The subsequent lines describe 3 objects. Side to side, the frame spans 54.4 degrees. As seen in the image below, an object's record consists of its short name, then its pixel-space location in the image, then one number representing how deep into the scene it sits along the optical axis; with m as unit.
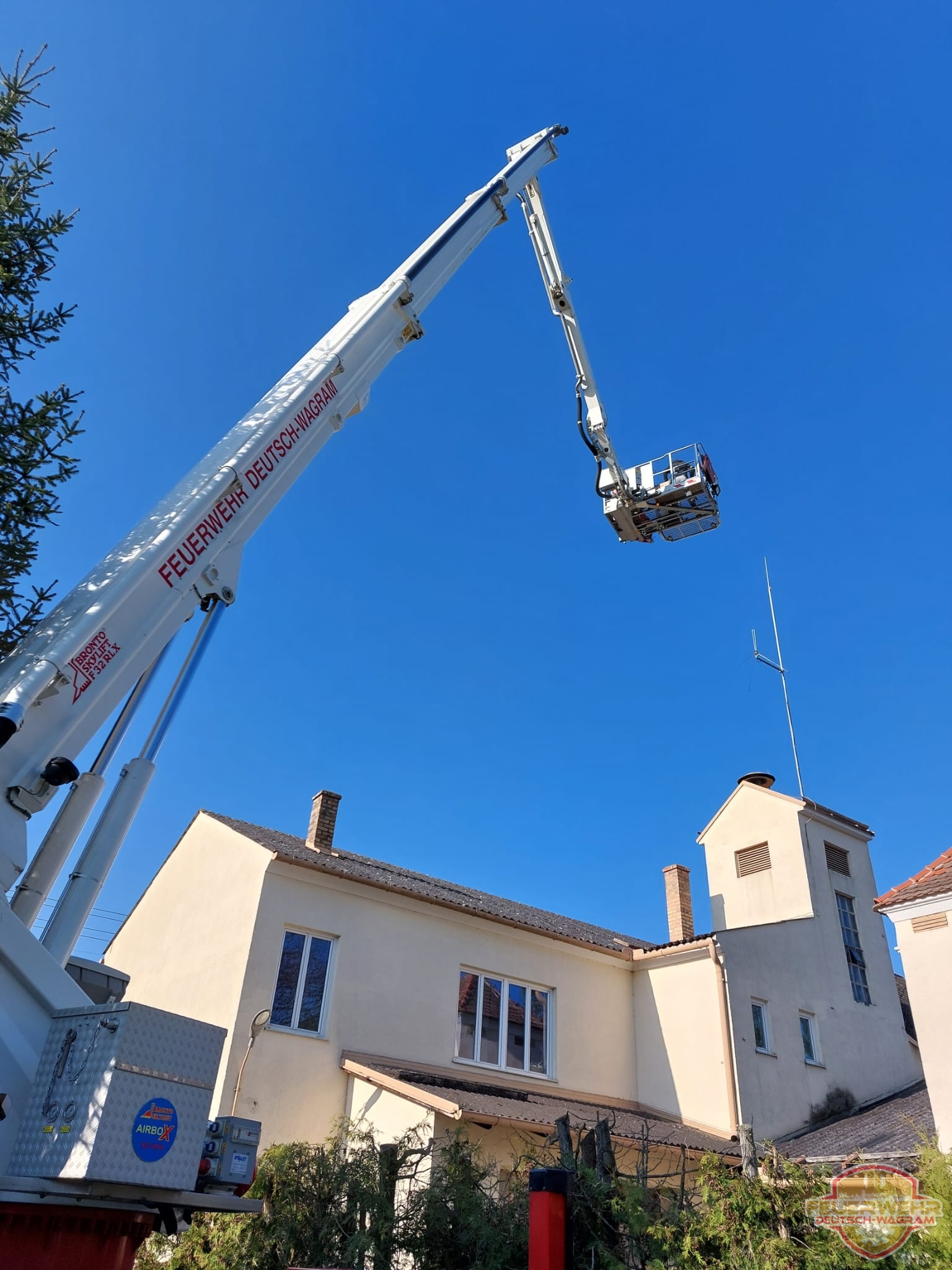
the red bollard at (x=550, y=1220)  5.97
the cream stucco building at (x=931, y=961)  11.48
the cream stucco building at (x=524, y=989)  15.33
